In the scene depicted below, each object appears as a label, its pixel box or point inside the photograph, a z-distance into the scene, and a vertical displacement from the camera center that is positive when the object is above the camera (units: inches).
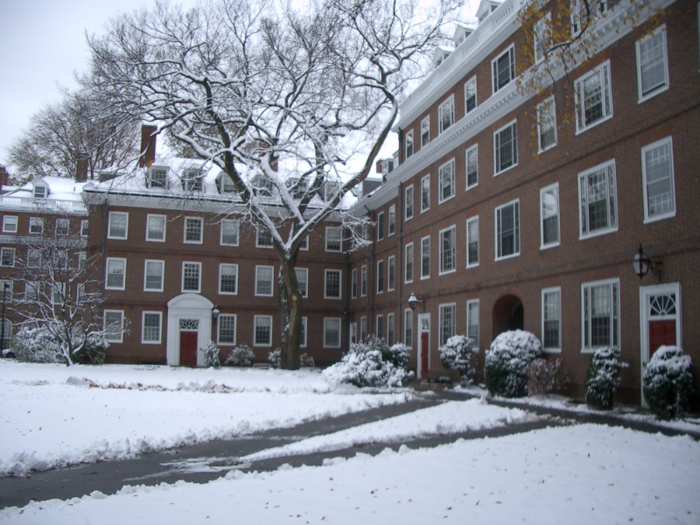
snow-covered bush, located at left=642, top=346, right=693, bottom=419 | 476.4 -42.2
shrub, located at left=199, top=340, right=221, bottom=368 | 1321.4 -58.8
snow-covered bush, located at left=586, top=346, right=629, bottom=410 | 560.7 -43.9
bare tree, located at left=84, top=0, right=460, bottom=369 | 927.0 +386.6
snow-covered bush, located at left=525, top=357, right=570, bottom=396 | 654.5 -50.7
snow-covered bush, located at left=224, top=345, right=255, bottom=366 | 1390.3 -65.9
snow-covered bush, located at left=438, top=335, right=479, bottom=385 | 850.8 -37.9
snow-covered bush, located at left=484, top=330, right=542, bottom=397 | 692.7 -36.9
